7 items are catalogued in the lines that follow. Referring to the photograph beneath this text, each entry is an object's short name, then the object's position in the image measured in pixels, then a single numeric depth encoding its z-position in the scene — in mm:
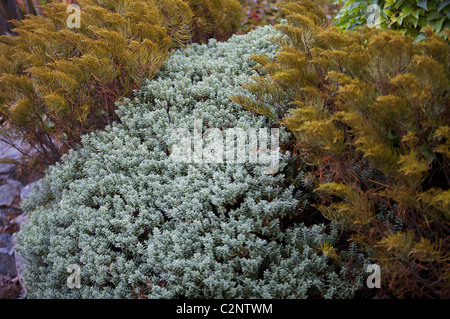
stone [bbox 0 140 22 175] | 4312
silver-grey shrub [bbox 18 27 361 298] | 2008
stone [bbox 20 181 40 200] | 3997
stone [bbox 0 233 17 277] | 3814
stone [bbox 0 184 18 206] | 4230
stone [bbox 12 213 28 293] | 3127
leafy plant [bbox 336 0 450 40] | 2201
